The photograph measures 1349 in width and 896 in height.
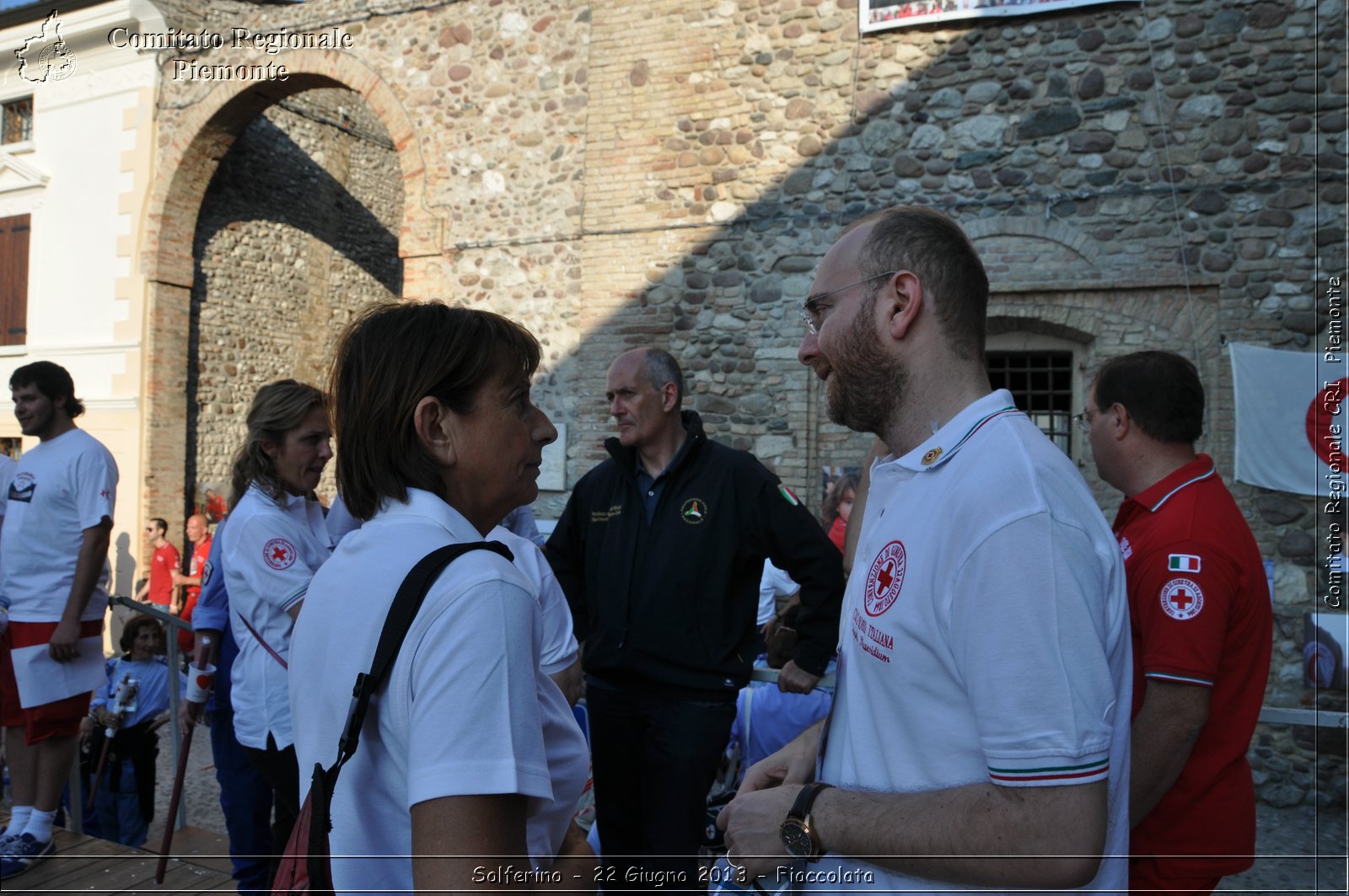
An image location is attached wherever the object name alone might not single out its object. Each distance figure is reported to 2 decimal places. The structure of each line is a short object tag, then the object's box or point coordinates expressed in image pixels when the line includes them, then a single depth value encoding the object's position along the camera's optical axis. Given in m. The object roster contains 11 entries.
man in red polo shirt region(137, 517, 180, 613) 10.06
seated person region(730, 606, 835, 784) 4.19
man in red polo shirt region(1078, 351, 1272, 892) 2.05
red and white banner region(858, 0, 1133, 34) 7.08
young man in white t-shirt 4.05
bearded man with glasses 1.15
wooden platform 3.53
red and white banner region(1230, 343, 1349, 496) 6.40
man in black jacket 3.36
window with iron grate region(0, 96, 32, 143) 12.38
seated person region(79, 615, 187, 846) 4.96
